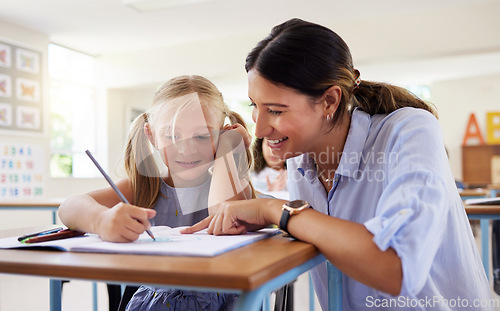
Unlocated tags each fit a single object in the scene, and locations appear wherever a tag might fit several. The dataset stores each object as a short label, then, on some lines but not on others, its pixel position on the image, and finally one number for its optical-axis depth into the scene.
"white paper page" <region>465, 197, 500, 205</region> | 1.66
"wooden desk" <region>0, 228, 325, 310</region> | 0.52
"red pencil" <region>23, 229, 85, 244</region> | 0.82
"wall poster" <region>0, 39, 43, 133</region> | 5.43
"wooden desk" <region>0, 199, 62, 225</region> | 2.33
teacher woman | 0.69
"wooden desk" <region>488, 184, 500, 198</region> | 3.42
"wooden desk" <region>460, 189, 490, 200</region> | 2.81
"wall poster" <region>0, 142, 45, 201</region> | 5.46
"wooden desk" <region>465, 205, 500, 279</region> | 1.47
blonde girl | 1.13
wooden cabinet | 9.34
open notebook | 0.66
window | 6.83
